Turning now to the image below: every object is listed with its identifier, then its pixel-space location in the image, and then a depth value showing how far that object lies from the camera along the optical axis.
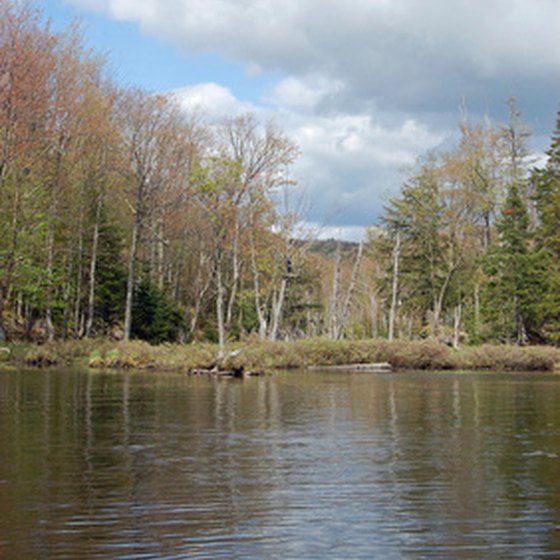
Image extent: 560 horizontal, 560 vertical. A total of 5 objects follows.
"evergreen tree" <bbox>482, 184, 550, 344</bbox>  52.44
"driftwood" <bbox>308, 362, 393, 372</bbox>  39.96
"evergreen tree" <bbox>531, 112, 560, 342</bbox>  50.13
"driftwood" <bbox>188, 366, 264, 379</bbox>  33.22
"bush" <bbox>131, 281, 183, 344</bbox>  46.69
